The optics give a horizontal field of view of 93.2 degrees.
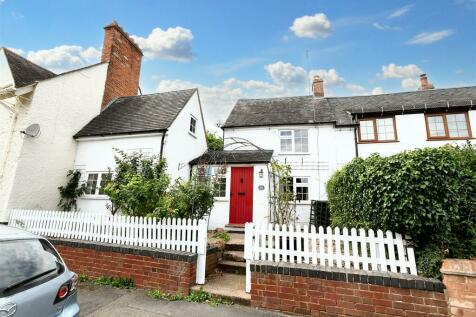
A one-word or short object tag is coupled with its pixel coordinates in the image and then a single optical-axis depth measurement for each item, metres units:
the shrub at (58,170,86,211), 10.79
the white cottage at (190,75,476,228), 11.12
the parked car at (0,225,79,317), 2.13
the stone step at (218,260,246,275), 5.93
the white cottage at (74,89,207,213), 10.72
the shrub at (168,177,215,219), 6.12
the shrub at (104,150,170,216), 6.18
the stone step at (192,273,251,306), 4.64
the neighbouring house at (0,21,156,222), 9.33
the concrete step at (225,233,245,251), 7.06
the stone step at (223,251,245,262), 6.43
